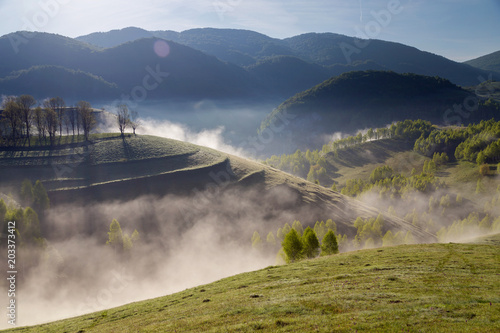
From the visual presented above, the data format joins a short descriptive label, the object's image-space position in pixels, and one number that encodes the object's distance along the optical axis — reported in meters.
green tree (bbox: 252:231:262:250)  106.44
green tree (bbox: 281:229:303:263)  71.88
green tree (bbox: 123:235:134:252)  97.69
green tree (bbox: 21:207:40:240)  84.07
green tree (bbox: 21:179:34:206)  102.69
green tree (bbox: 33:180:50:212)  102.00
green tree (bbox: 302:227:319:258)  73.69
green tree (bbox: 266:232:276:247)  108.06
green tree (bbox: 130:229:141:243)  101.25
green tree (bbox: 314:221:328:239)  110.62
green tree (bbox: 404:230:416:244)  110.43
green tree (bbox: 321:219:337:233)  118.06
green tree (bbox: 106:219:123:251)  95.75
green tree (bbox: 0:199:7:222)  83.66
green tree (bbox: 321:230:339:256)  78.03
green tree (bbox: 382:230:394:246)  106.75
